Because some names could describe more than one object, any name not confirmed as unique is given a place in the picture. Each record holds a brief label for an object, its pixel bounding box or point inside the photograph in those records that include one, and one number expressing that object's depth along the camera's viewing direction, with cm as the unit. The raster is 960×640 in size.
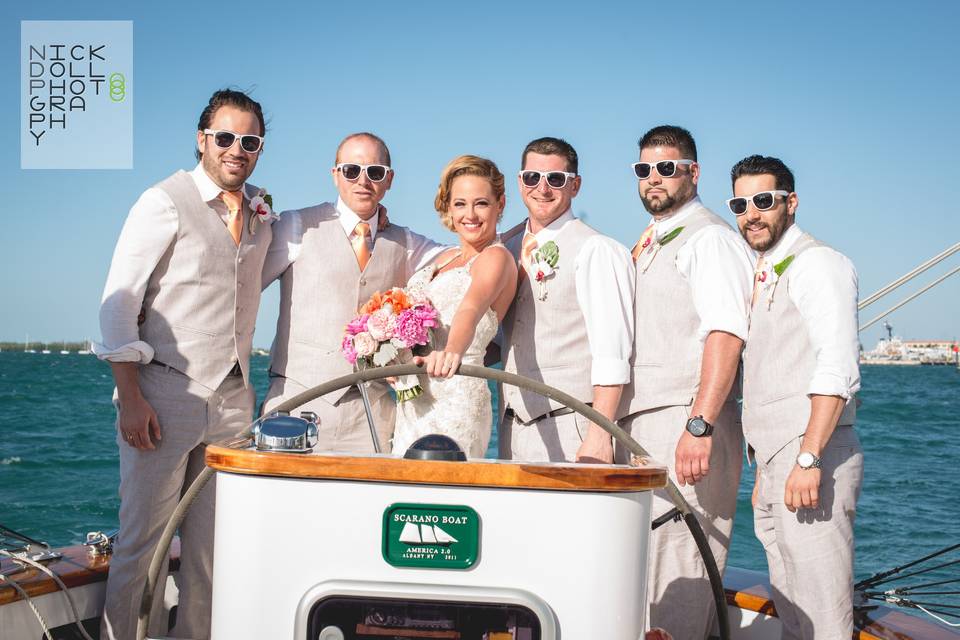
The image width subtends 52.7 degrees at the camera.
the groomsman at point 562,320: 347
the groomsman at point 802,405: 308
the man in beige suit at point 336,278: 378
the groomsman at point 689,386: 336
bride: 351
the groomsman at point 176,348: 353
